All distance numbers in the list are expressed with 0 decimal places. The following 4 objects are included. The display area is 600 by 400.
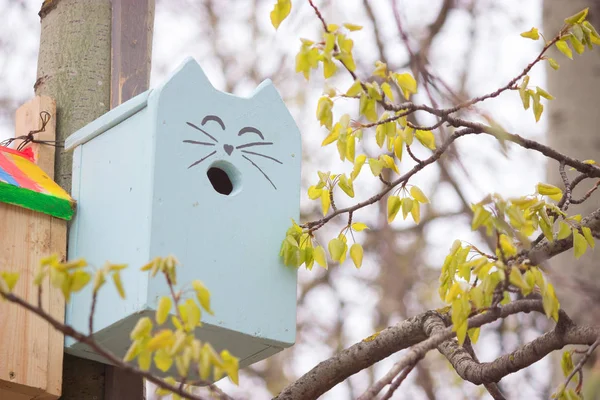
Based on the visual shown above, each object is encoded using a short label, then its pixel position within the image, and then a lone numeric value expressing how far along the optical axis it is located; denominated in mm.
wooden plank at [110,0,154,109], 6184
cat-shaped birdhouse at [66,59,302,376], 5094
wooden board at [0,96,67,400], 5039
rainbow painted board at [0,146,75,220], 5281
